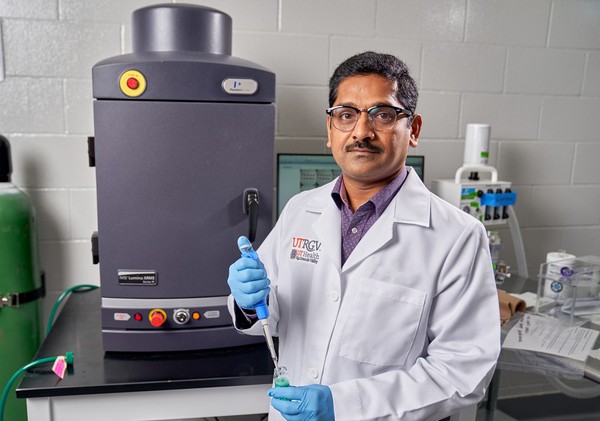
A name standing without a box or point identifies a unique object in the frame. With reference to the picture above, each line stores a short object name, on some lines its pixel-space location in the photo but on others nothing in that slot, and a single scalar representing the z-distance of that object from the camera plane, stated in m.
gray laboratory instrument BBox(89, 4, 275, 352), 1.11
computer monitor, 1.64
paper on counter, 1.27
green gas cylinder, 1.44
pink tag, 1.12
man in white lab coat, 0.89
